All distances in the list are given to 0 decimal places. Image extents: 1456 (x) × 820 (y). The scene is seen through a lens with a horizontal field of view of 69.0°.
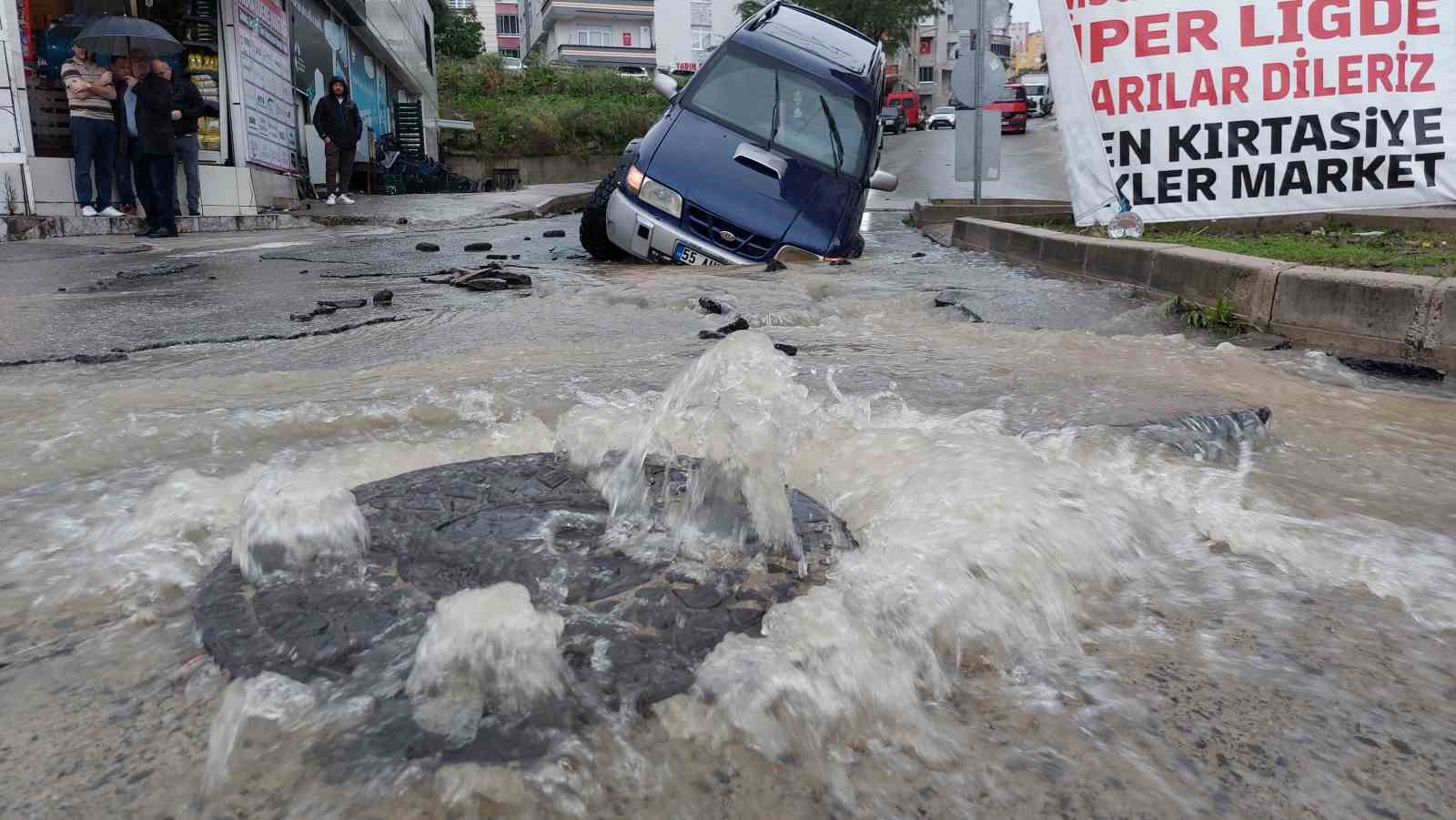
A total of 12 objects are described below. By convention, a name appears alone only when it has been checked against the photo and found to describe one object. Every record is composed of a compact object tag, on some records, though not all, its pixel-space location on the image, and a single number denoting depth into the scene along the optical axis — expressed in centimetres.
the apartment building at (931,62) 8631
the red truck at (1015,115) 4084
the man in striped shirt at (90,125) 1077
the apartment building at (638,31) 6662
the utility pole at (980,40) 1198
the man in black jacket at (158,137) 1030
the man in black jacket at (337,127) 1575
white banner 673
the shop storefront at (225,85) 1152
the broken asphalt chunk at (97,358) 395
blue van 729
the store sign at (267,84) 1433
